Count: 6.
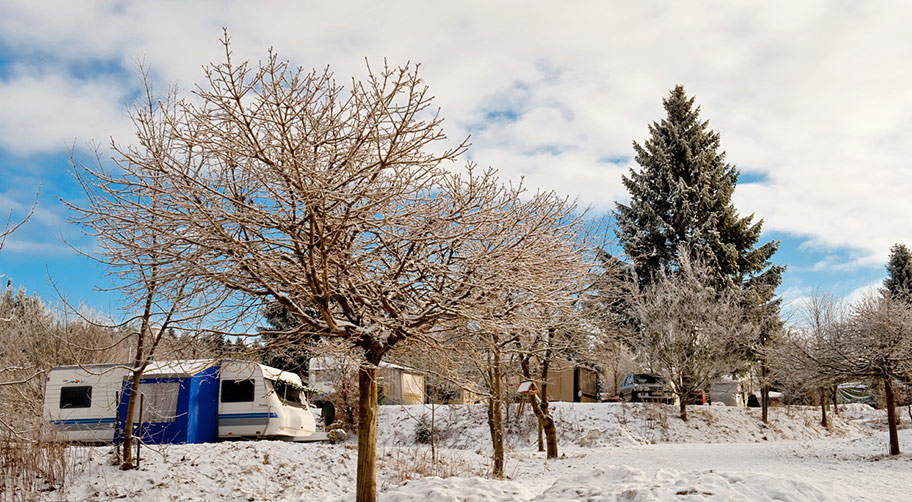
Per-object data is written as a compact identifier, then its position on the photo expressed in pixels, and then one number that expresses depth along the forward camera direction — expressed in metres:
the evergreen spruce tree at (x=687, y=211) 32.12
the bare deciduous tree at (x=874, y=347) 15.38
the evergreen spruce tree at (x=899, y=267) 41.31
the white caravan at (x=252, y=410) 15.69
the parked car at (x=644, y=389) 26.45
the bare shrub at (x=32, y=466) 9.42
